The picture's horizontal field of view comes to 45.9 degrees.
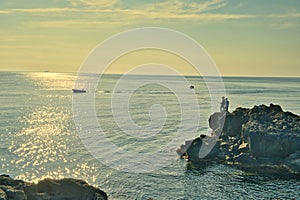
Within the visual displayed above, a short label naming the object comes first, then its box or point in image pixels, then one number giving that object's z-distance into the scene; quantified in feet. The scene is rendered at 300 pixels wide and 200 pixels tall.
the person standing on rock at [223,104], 268.04
